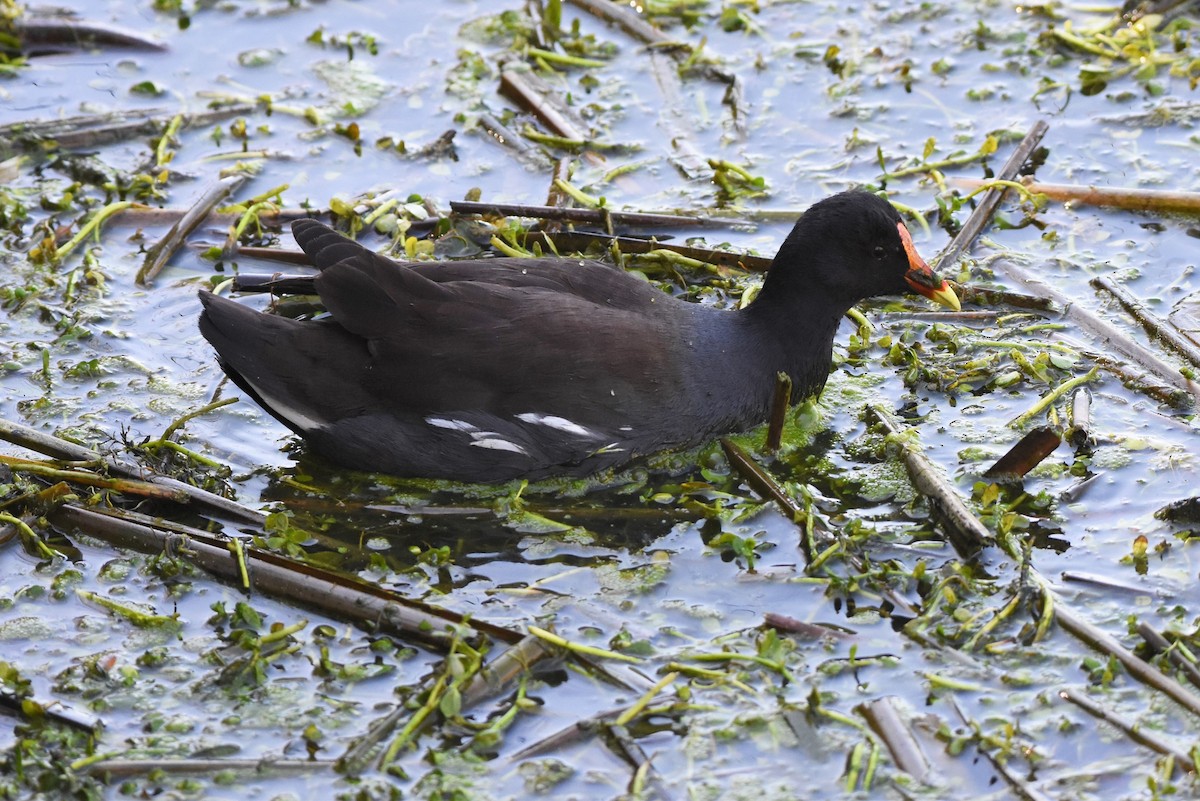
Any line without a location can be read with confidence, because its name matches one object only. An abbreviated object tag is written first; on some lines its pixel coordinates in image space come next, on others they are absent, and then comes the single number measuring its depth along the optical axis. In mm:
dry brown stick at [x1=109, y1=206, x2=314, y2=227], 12414
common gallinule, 9406
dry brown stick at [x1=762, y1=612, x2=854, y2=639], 8148
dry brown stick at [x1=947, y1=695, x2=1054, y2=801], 7027
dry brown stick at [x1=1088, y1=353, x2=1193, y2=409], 10148
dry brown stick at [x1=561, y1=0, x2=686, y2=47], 14828
